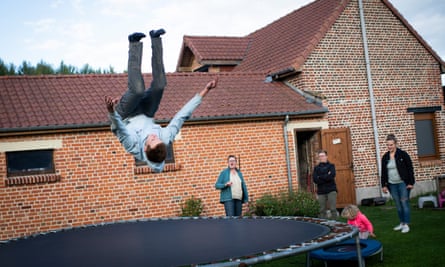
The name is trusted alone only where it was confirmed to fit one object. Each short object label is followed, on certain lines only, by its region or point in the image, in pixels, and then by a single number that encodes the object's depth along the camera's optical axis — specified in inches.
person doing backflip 167.6
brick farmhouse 389.4
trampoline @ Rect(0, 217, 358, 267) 158.7
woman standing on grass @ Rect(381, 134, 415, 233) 315.3
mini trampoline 229.9
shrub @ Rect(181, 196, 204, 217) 418.9
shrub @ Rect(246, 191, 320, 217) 404.2
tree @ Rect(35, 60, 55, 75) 1131.2
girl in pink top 250.4
